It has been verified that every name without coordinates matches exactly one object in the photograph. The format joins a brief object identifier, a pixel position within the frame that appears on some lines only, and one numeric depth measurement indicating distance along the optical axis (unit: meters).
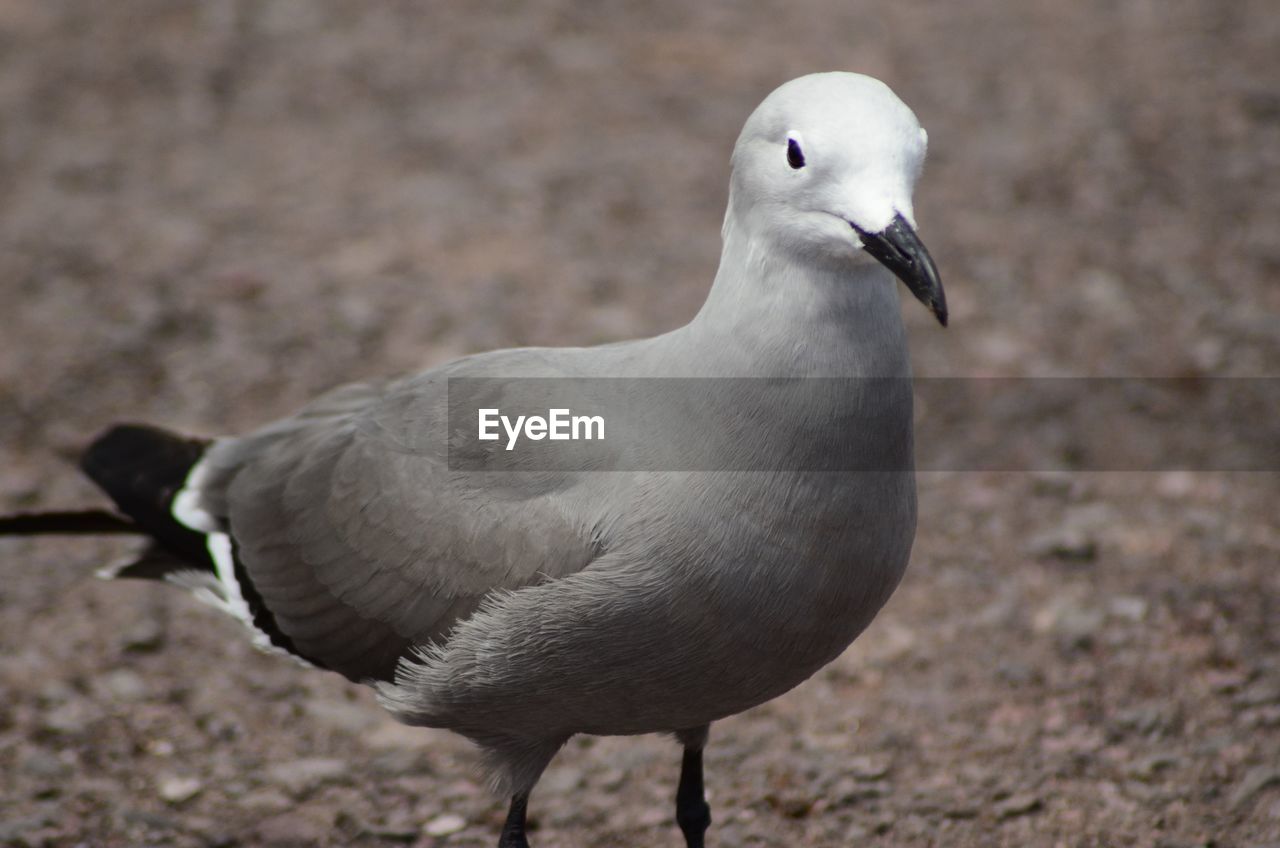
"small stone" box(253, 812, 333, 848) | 8.27
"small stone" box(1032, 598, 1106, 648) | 9.63
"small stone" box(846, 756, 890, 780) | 8.64
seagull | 5.88
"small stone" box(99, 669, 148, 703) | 9.34
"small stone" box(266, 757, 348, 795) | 8.77
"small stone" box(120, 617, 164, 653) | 9.83
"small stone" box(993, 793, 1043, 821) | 8.14
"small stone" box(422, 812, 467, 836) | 8.46
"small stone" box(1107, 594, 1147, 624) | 9.73
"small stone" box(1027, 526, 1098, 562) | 10.46
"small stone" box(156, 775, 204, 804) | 8.56
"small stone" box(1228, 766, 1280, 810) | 7.95
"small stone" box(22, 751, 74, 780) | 8.53
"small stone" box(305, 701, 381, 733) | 9.36
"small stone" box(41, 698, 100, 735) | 8.95
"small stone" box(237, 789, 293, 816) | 8.54
